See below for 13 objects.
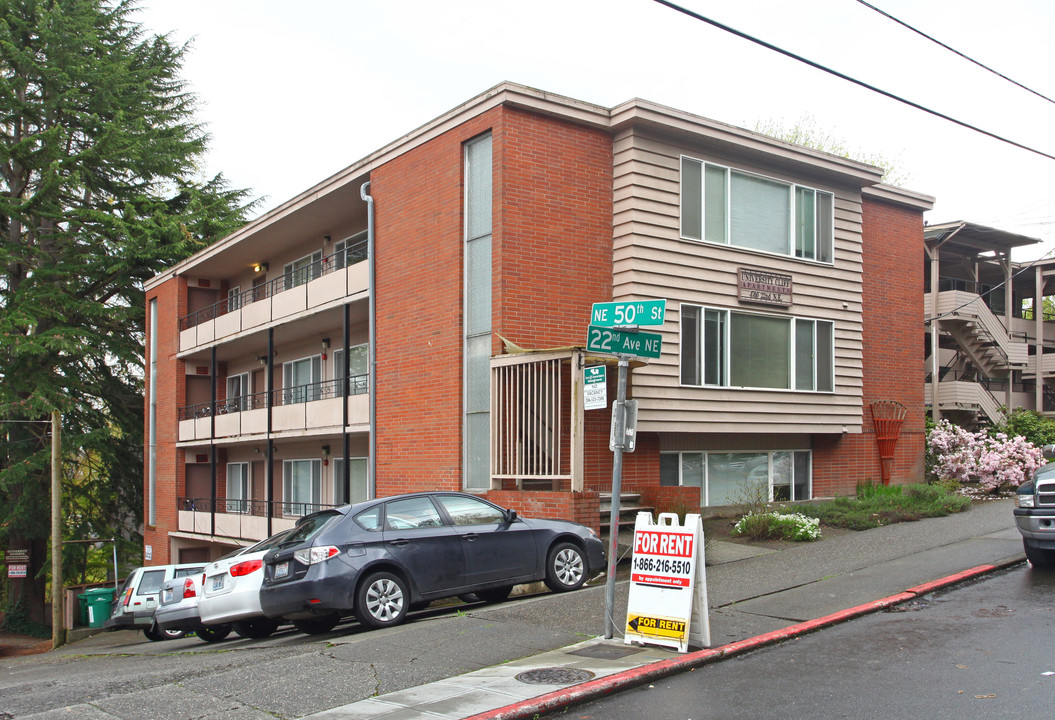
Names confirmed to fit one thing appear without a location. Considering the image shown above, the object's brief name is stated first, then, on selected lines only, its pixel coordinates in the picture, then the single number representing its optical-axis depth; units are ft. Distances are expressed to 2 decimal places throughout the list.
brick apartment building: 51.67
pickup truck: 36.27
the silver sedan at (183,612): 46.73
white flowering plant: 48.65
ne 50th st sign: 29.40
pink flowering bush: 67.82
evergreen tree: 98.94
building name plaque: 59.16
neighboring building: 101.81
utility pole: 78.48
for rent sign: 28.25
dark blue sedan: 34.91
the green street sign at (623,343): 29.43
